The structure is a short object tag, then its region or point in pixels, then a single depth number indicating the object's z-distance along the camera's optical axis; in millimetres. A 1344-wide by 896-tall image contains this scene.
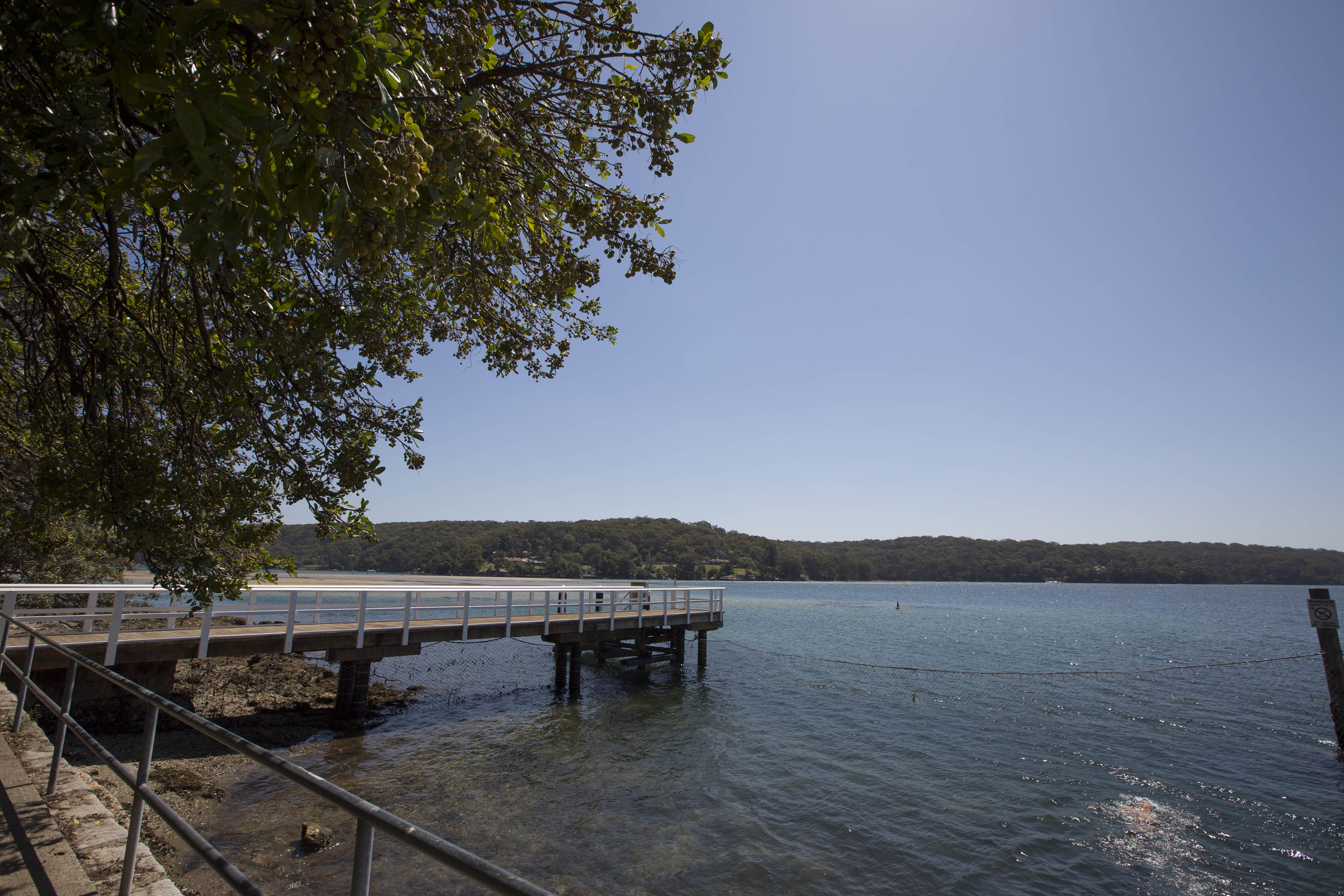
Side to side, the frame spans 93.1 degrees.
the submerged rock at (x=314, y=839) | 8000
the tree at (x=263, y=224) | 1941
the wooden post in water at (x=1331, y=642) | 13148
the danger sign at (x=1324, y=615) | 13125
